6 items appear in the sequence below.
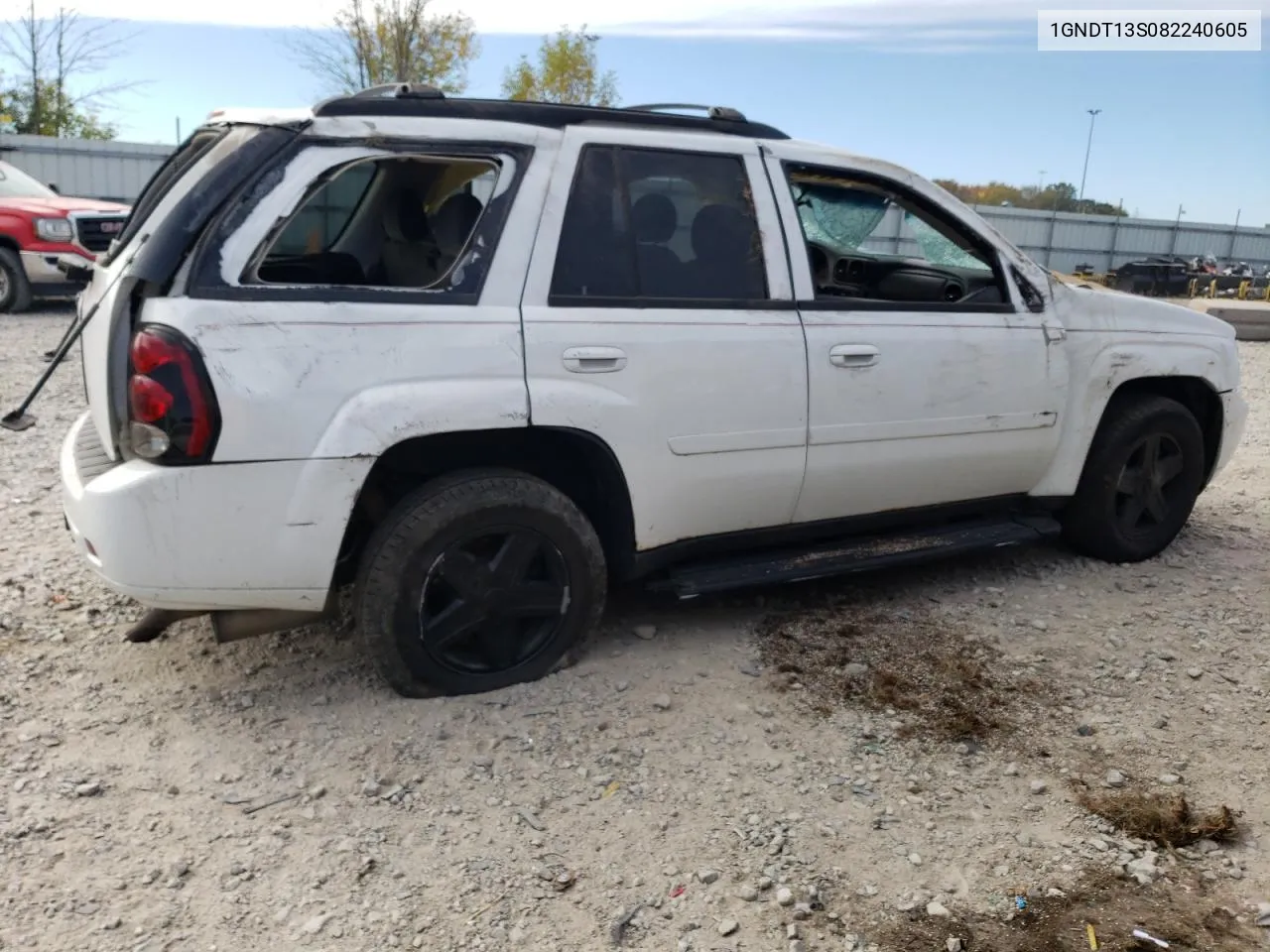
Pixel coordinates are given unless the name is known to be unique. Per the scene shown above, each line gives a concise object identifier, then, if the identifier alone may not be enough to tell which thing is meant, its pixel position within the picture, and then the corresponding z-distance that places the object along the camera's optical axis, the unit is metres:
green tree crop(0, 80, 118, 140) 29.67
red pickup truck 11.77
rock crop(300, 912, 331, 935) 2.56
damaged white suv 3.13
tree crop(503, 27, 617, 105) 29.41
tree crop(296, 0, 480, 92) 20.05
